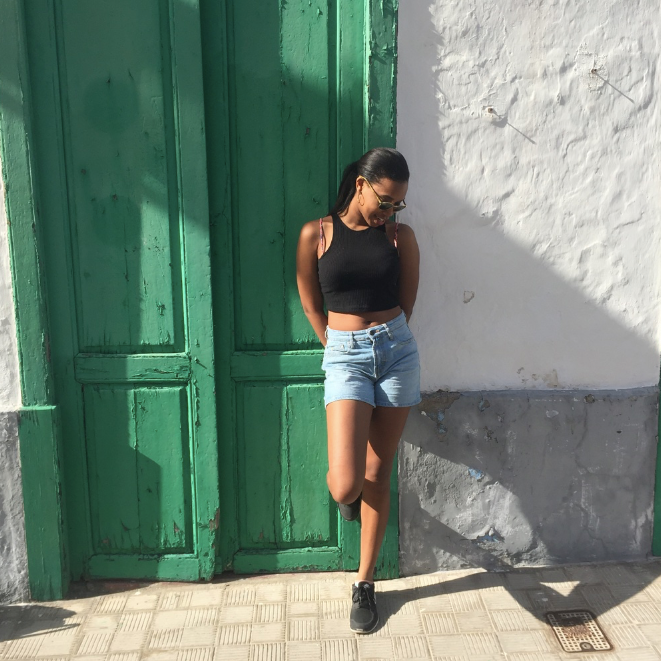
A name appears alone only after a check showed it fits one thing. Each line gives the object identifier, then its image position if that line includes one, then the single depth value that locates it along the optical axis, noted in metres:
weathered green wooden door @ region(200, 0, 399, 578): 2.91
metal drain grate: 2.76
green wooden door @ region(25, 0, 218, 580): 2.92
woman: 2.72
